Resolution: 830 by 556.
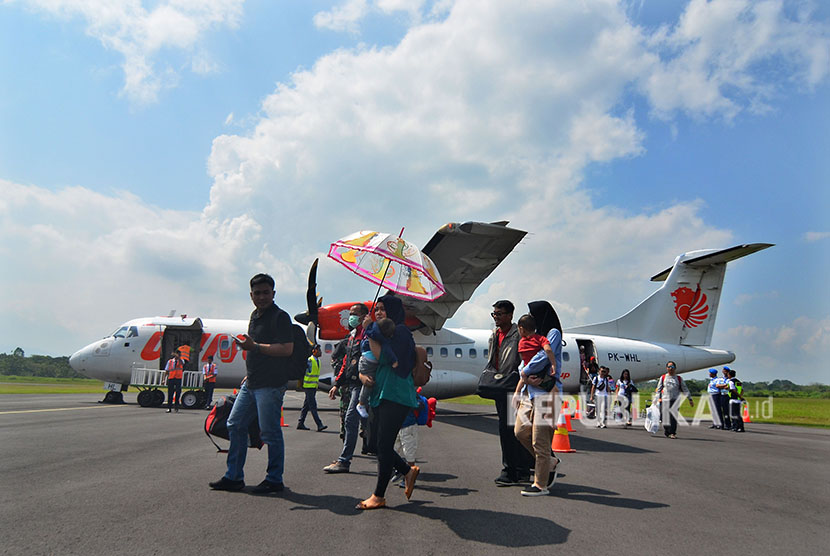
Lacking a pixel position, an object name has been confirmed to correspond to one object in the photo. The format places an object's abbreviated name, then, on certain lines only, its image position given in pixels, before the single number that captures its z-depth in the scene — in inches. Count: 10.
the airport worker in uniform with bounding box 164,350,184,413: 580.1
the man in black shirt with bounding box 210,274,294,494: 182.7
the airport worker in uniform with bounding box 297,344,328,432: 411.8
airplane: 582.5
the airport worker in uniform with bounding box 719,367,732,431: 616.4
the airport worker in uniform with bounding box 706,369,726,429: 625.0
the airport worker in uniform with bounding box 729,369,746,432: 581.0
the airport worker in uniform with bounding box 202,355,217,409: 624.1
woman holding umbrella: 164.2
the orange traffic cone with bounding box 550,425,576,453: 328.5
